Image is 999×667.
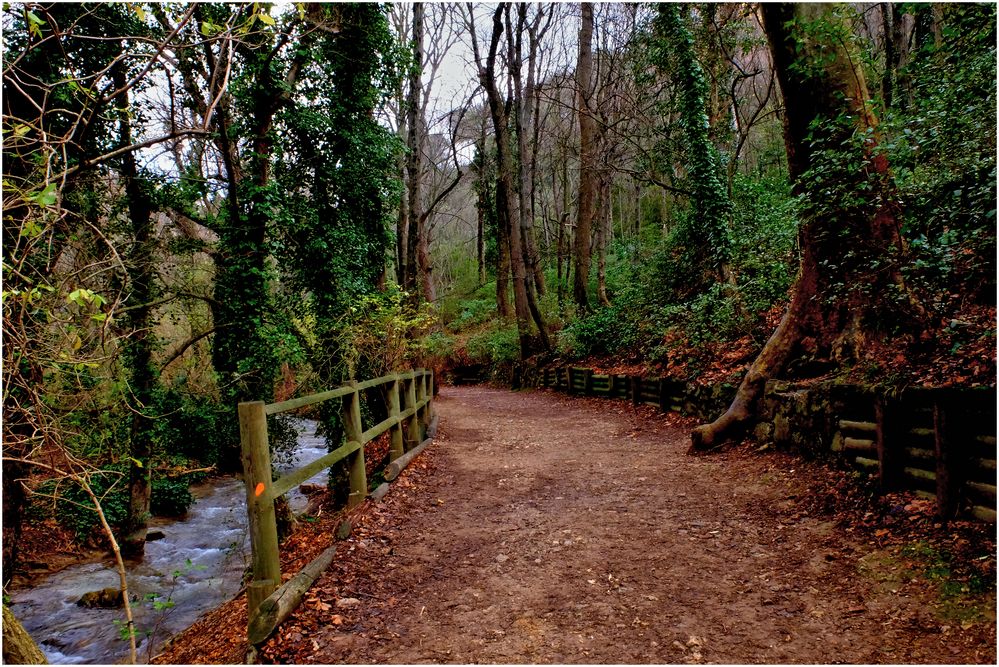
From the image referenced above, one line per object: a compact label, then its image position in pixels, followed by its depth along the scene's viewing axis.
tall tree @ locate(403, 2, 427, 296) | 15.71
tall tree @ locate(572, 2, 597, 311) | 17.94
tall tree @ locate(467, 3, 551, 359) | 16.45
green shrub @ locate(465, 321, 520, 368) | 22.41
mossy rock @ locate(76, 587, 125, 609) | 7.95
